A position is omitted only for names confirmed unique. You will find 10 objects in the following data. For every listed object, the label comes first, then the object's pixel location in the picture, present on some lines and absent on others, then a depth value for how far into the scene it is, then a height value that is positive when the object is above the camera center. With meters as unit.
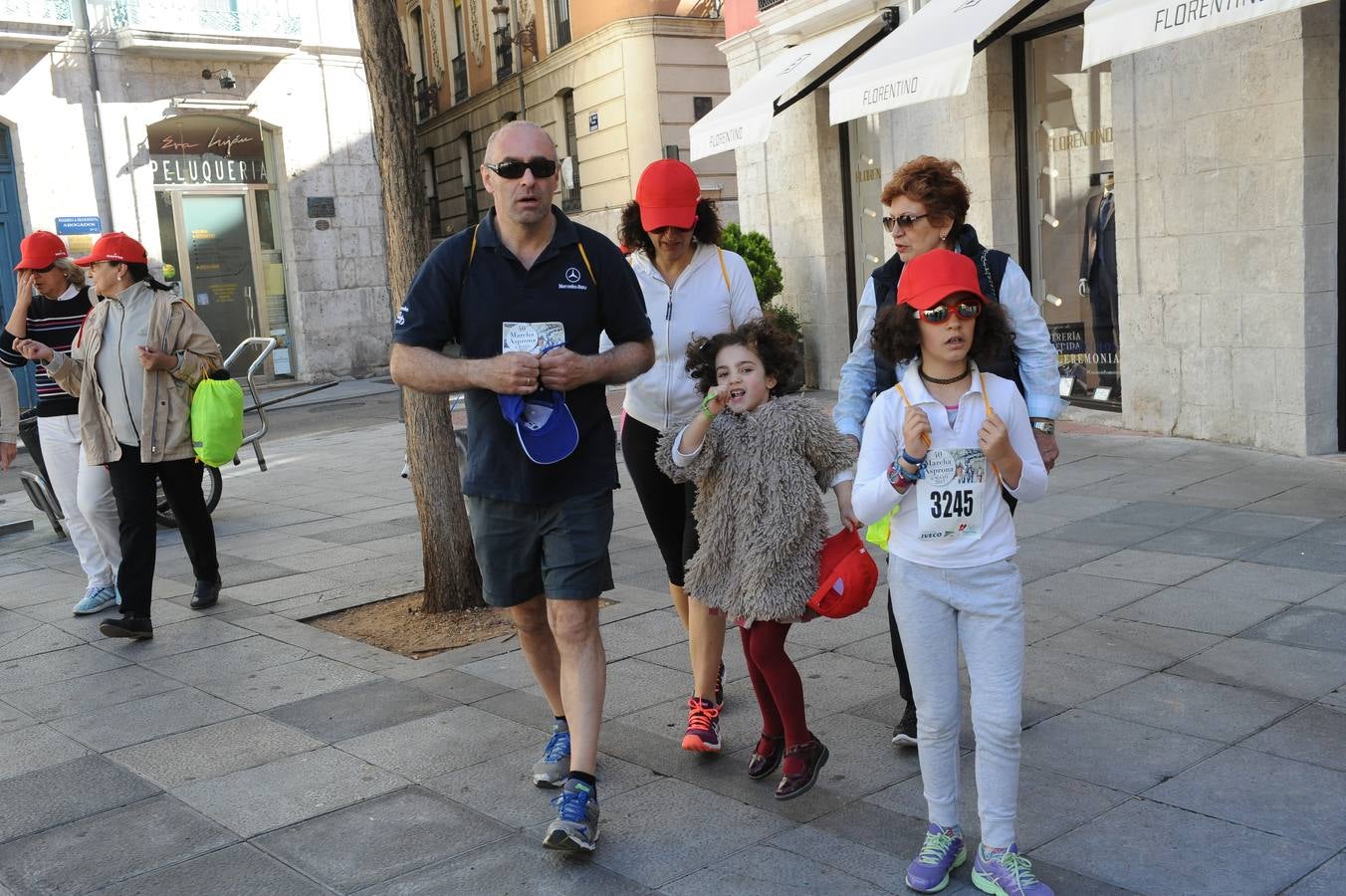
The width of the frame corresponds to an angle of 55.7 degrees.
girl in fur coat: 3.66 -0.66
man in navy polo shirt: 3.60 -0.22
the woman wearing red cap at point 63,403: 6.56 -0.45
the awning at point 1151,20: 6.55 +1.16
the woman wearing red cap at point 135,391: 5.96 -0.37
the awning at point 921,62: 9.23 +1.45
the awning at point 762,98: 12.38 +1.69
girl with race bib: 3.04 -0.67
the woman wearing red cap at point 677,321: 4.17 -0.17
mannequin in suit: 10.59 -0.23
